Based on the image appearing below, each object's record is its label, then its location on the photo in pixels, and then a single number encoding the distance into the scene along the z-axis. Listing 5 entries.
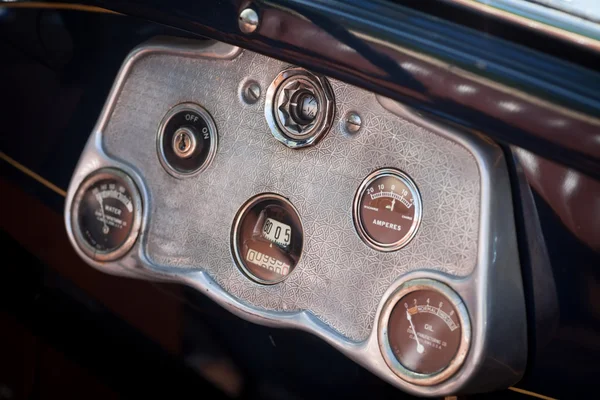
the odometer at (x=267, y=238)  0.77
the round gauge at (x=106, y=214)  0.82
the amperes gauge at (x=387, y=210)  0.73
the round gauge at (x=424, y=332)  0.71
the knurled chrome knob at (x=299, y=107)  0.75
